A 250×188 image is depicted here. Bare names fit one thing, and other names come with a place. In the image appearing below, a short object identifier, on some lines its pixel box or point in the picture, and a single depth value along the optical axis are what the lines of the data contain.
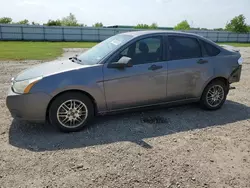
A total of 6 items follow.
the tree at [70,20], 69.72
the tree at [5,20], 58.96
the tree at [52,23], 47.91
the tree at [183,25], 71.35
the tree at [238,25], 48.92
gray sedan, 3.81
